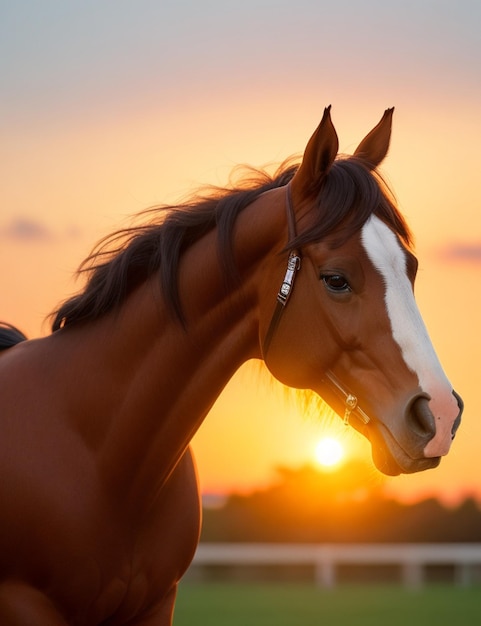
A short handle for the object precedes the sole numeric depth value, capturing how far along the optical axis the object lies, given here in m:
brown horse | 8.22
